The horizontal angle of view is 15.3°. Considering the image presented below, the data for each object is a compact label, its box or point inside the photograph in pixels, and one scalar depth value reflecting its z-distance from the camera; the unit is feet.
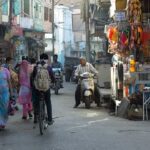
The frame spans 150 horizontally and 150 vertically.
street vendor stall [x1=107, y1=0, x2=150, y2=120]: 49.96
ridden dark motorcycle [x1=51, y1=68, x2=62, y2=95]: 85.62
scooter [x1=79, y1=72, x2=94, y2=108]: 60.85
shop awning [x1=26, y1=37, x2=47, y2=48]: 163.37
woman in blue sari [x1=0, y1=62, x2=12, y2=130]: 41.86
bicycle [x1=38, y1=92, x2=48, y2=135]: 38.68
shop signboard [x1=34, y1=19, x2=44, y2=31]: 172.07
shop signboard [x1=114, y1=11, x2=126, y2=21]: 55.57
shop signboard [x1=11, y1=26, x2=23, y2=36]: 132.45
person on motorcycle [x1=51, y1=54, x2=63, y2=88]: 91.29
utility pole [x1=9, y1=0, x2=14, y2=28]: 109.15
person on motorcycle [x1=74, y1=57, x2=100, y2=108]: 61.21
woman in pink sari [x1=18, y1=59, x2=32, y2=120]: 49.85
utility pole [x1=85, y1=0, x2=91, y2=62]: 121.70
